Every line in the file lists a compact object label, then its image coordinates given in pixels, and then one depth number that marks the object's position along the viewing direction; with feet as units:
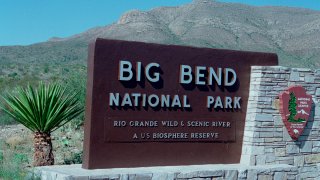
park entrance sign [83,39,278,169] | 32.65
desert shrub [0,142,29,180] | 37.35
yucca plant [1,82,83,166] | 38.91
